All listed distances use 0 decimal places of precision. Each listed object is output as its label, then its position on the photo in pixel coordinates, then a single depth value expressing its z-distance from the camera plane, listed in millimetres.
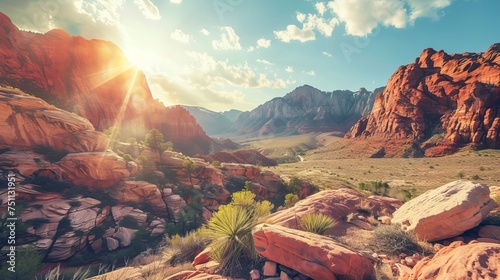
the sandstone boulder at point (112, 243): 14438
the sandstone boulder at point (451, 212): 6426
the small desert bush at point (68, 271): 10219
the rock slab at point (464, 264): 3557
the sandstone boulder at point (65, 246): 12797
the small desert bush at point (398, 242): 6199
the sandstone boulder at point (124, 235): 15060
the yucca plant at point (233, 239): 5434
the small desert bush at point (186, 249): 7316
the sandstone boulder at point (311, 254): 4500
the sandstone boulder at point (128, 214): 16992
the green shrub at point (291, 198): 19212
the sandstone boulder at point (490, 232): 6387
